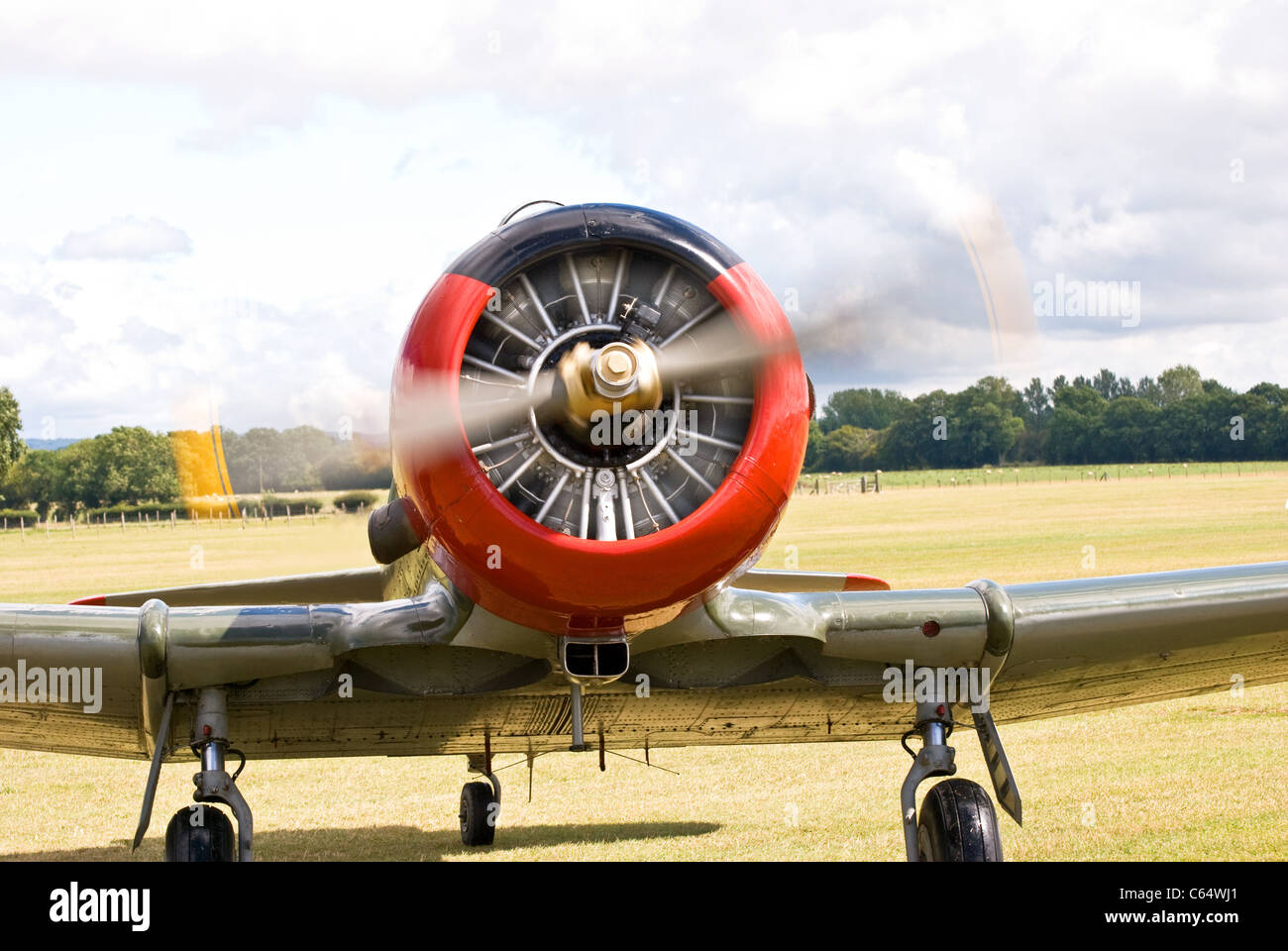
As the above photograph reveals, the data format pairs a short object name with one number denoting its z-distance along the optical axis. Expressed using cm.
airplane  510
